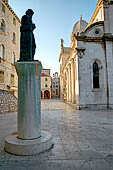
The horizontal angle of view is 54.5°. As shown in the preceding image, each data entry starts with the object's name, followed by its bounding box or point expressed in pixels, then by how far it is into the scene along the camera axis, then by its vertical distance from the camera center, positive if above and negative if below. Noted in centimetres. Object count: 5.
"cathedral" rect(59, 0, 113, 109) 1143 +259
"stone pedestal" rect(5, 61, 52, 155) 281 -57
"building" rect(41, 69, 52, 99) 4588 +100
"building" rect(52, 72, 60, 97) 6097 +76
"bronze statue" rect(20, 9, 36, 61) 317 +146
